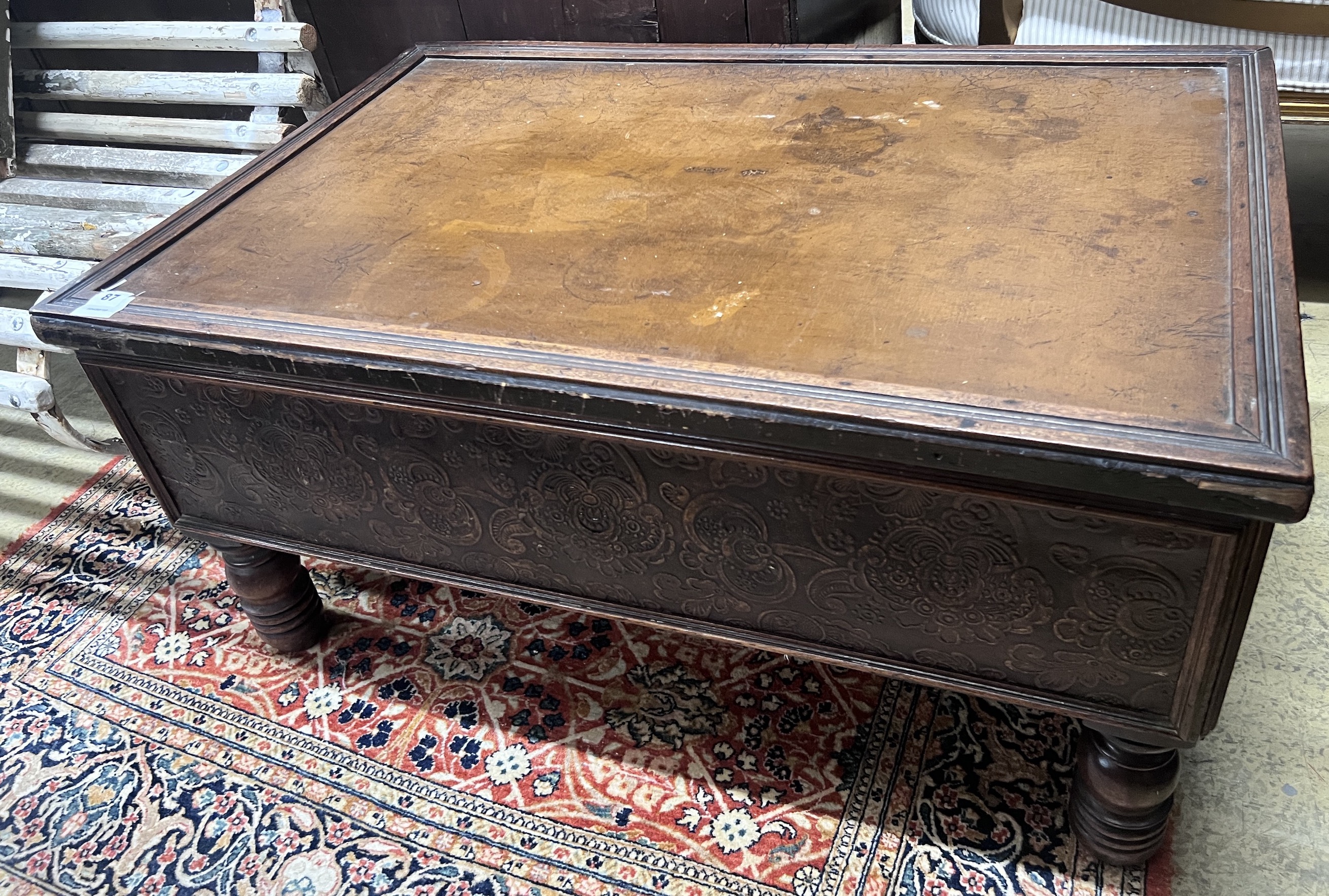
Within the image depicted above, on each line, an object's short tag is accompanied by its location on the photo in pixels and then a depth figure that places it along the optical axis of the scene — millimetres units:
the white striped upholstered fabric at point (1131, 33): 1807
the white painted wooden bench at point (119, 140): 1993
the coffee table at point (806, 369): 944
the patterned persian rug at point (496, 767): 1306
